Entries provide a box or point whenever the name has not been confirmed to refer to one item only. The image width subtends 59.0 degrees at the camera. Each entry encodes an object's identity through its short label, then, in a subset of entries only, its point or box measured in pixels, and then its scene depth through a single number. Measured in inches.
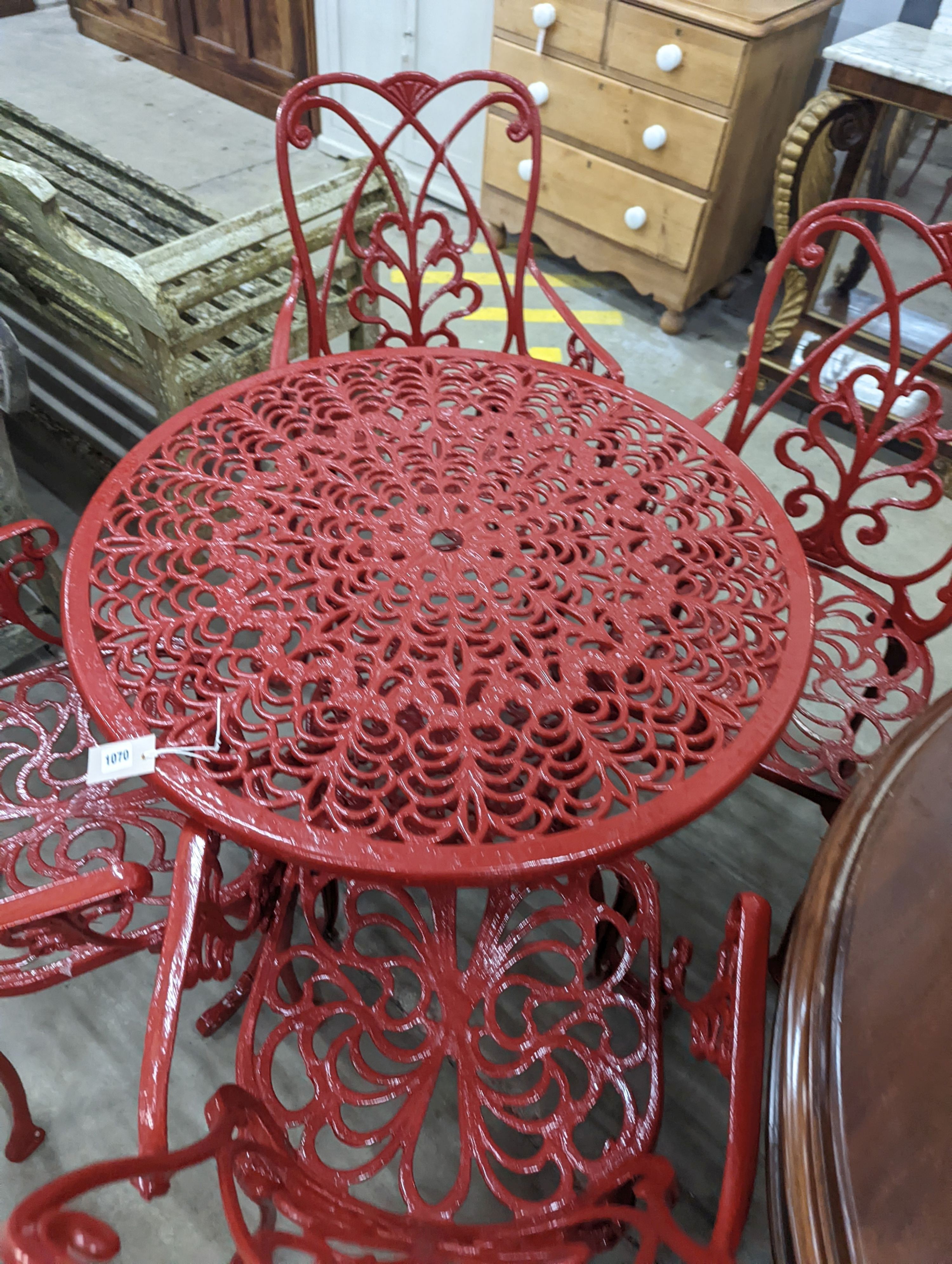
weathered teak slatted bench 63.9
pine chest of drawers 90.9
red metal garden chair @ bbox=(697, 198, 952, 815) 50.9
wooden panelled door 142.4
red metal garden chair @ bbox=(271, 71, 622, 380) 59.5
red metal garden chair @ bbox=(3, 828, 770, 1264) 25.9
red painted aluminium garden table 33.9
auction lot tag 33.9
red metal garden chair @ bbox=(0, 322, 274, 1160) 34.6
